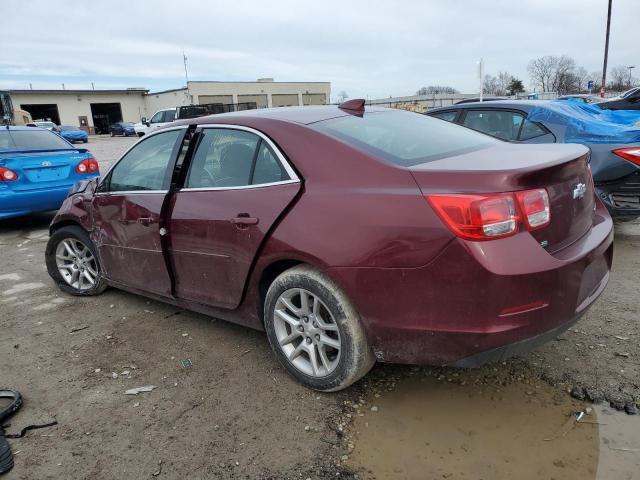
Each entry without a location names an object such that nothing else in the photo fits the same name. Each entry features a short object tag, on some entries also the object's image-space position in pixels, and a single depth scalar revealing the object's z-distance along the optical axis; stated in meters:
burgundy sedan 2.23
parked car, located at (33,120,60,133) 34.03
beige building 54.66
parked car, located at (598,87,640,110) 12.67
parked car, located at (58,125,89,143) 38.16
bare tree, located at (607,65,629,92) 58.88
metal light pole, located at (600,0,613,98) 29.19
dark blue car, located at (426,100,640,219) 4.80
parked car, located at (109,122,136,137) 45.69
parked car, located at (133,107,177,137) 26.60
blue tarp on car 4.91
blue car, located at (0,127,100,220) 6.71
